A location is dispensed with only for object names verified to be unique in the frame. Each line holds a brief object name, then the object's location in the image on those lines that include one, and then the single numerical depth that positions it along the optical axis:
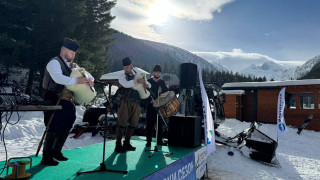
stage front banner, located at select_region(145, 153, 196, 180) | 3.59
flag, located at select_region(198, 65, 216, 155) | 5.96
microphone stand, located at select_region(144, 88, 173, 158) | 4.85
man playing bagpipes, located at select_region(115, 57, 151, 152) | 4.82
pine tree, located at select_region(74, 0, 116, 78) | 21.14
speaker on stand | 9.94
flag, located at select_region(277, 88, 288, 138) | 10.15
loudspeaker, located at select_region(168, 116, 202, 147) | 5.71
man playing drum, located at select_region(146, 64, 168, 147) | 5.80
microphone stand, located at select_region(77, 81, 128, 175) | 3.40
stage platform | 3.21
